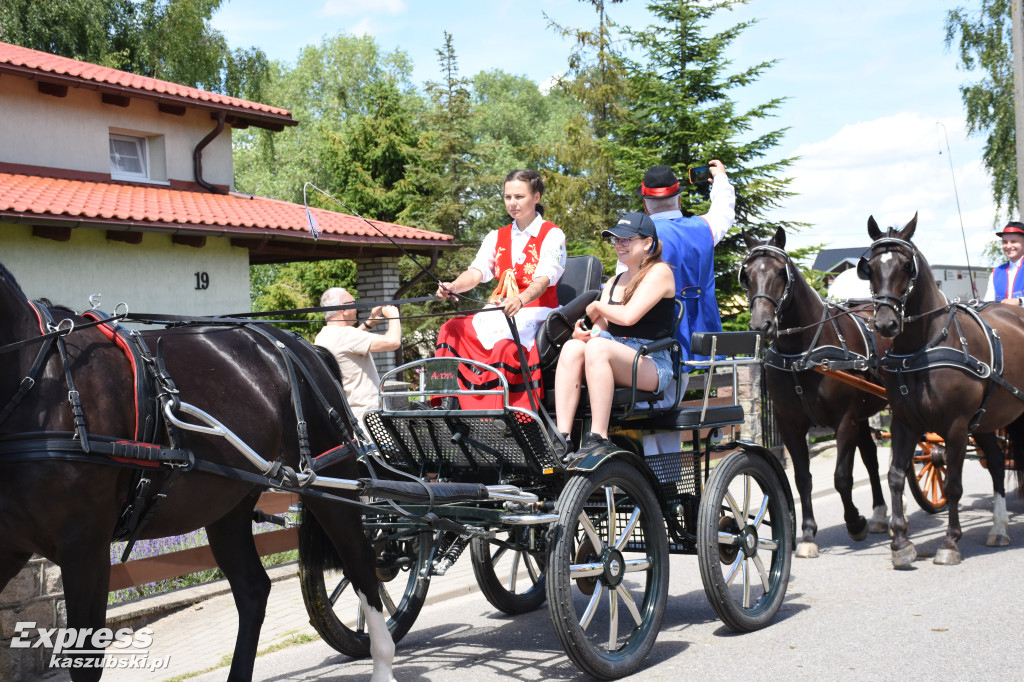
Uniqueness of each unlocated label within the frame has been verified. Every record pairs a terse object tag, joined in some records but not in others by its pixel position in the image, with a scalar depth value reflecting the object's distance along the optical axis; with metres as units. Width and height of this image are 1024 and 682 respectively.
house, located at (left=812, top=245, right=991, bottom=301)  26.17
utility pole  14.12
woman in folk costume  5.19
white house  12.96
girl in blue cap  4.87
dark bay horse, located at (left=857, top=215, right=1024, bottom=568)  6.95
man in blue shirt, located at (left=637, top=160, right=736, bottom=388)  5.86
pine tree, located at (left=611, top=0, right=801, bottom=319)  18.16
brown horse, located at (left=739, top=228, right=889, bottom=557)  7.41
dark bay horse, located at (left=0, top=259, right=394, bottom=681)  3.54
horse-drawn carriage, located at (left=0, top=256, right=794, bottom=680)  3.60
